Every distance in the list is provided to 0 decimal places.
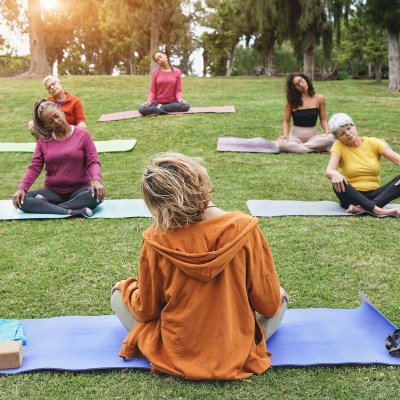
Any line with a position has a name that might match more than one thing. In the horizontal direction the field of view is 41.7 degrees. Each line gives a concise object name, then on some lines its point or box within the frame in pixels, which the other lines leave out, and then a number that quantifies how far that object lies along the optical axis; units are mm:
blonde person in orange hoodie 2256
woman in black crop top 7684
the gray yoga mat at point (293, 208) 5336
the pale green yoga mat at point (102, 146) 8587
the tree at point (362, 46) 27136
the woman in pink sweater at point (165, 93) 9984
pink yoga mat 10742
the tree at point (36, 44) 20062
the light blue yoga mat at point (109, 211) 5410
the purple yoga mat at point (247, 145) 8273
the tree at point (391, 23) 15047
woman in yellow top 5141
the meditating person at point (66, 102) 7094
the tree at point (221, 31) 27938
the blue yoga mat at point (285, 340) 2688
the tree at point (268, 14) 17375
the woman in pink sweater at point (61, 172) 5207
